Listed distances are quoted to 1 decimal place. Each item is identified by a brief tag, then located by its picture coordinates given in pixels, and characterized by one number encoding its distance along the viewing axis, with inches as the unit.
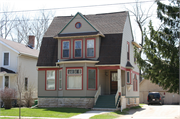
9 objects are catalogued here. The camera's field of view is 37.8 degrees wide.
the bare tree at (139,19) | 1737.2
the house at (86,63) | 948.0
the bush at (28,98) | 1042.7
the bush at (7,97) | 937.4
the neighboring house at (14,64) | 1133.1
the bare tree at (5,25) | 1695.4
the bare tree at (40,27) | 1798.7
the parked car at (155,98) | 1399.9
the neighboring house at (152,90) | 1550.2
